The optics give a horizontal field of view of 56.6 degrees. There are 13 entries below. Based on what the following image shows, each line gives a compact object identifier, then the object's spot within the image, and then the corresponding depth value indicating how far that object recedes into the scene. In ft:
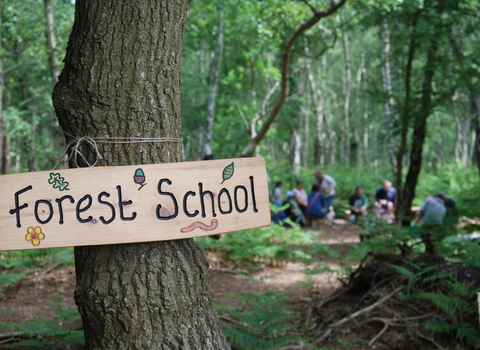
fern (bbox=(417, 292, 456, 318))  11.30
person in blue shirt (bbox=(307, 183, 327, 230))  37.04
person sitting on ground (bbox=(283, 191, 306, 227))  35.58
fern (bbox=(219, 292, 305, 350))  9.96
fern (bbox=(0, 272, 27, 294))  13.23
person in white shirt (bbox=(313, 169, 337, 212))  38.93
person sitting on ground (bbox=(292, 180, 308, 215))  37.35
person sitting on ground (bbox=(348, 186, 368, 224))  38.14
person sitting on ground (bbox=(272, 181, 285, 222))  35.88
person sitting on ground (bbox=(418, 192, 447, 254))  15.24
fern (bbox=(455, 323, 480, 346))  10.71
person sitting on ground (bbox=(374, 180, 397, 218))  35.22
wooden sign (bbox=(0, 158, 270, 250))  6.54
